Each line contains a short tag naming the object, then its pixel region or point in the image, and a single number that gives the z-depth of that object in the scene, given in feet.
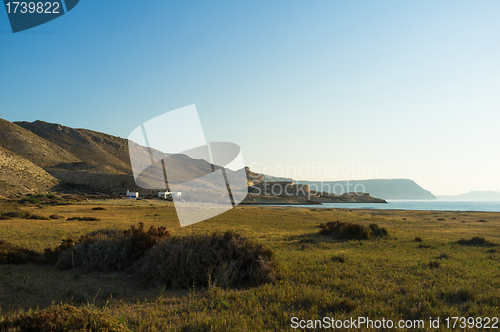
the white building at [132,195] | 262.88
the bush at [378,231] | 64.22
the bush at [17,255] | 32.71
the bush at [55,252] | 33.92
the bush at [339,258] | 37.05
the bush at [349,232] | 60.90
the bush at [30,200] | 161.54
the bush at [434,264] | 34.31
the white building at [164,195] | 289.60
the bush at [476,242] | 53.36
